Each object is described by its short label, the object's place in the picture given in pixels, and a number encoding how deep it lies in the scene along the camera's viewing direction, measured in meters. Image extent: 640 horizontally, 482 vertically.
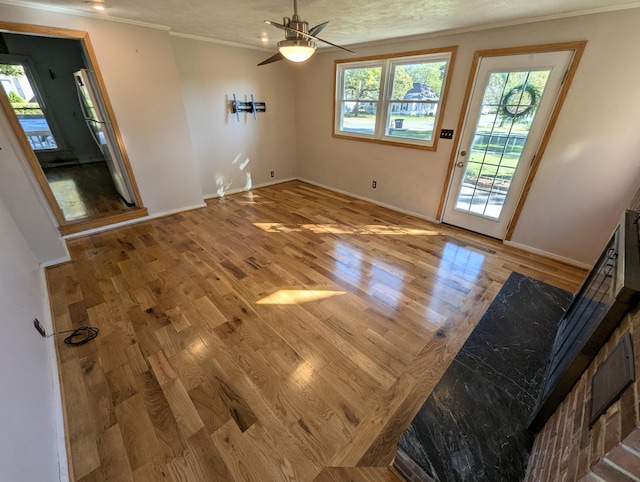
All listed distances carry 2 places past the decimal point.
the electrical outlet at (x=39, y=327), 1.73
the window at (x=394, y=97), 3.49
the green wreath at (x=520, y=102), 2.77
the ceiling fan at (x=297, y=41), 1.92
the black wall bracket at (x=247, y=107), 4.47
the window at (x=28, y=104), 5.40
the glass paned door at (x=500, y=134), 2.71
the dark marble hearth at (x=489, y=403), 1.22
